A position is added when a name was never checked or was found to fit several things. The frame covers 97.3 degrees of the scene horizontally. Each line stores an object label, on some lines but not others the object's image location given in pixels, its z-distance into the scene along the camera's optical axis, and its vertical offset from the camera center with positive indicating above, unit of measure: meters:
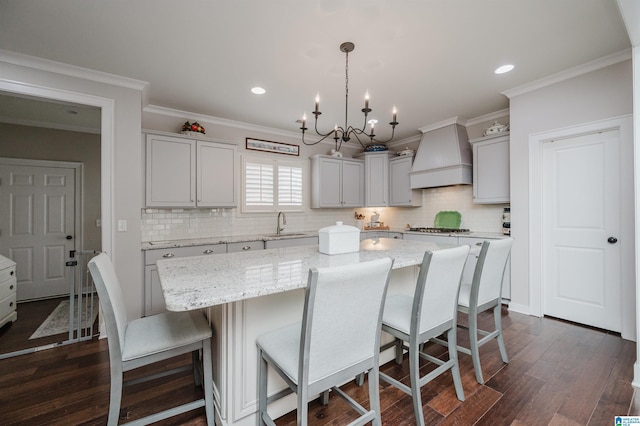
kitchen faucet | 4.57 -0.13
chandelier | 2.24 +1.39
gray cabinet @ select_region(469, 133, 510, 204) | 3.65 +0.59
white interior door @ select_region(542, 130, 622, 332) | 2.76 -0.18
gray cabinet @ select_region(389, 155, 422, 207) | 4.97 +0.51
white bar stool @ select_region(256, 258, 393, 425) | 1.10 -0.54
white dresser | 2.92 -0.81
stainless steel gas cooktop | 4.21 -0.27
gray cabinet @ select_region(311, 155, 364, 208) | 4.94 +0.58
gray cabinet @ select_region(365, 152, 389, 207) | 5.29 +0.65
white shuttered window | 4.46 +0.49
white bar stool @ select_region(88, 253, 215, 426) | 1.31 -0.63
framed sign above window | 4.50 +1.13
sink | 4.35 -0.33
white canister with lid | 2.02 -0.19
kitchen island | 1.20 -0.47
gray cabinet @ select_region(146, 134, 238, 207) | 3.42 +0.55
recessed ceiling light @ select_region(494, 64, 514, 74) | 2.76 +1.44
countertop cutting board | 4.54 -0.11
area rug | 2.94 -1.21
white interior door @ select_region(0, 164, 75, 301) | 3.93 -0.13
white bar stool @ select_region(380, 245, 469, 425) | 1.55 -0.62
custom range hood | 4.13 +0.86
